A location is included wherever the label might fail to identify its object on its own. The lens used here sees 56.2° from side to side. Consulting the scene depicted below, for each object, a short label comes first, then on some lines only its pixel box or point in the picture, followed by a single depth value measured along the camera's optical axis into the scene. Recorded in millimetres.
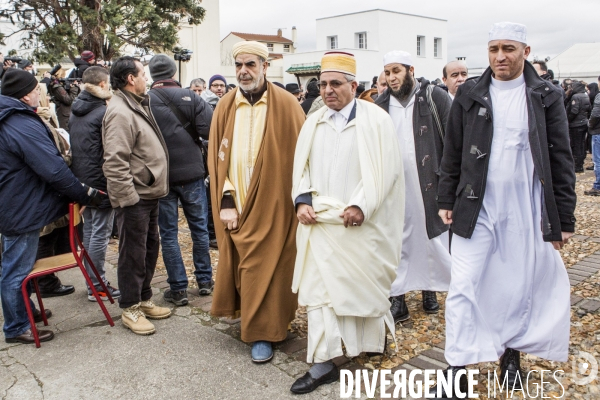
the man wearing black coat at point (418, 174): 4395
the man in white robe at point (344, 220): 3428
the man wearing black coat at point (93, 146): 4879
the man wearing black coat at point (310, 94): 7934
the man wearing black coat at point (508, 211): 3102
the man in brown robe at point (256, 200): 3902
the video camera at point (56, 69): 8360
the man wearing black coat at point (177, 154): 4988
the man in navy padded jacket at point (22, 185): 4129
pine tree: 16375
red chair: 4180
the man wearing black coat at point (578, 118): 12678
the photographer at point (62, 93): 8219
